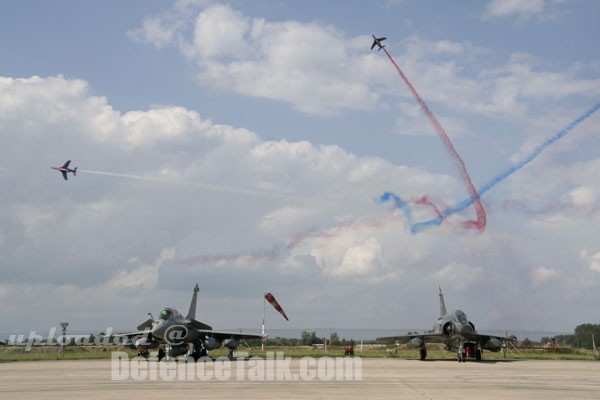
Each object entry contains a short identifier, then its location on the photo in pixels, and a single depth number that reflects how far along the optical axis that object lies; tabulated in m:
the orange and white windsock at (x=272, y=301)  55.00
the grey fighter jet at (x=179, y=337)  37.25
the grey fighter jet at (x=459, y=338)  37.97
